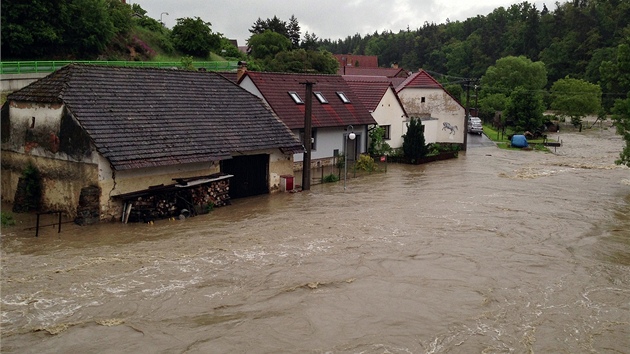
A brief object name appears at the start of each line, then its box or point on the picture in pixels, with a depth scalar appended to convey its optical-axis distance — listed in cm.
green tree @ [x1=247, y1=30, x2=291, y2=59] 5981
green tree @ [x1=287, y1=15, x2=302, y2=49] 6975
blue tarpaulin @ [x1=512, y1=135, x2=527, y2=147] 4481
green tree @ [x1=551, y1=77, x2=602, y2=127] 6291
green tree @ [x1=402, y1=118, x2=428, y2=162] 3459
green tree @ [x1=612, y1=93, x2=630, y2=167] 2848
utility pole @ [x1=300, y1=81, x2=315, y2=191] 2570
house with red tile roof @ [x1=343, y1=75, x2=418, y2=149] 3672
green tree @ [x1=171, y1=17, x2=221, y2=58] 5341
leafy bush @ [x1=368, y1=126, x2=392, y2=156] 3475
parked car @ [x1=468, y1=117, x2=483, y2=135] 5425
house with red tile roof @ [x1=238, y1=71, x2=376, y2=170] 3009
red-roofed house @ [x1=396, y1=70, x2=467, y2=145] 4294
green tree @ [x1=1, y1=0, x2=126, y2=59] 3769
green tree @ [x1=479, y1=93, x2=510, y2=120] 6680
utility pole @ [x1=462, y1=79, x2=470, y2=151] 4178
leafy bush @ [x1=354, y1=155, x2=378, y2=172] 3127
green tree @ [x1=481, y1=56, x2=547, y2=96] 7644
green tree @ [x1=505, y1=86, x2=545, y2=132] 5197
